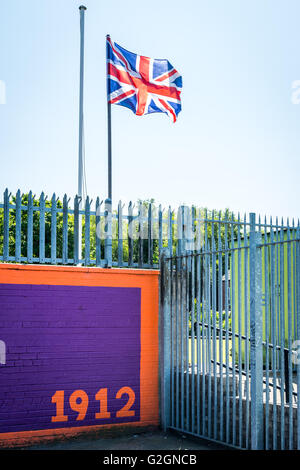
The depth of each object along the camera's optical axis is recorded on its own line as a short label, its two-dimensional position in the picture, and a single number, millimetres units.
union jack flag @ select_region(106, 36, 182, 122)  8852
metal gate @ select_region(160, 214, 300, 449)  5059
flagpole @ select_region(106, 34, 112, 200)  8384
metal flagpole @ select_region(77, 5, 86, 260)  10195
